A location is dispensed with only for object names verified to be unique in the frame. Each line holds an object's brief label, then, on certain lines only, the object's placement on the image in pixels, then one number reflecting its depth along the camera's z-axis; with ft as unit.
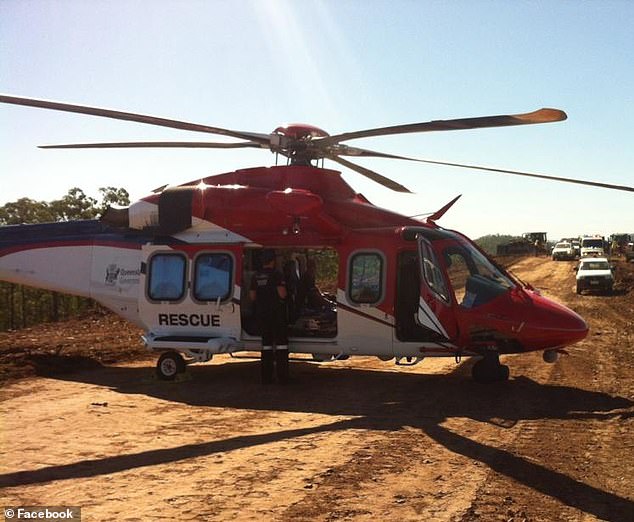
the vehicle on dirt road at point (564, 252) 174.63
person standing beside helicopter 32.04
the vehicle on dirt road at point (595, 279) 90.22
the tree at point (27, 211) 171.42
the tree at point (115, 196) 180.34
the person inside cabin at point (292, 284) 35.06
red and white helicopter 30.35
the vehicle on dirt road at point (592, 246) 146.56
